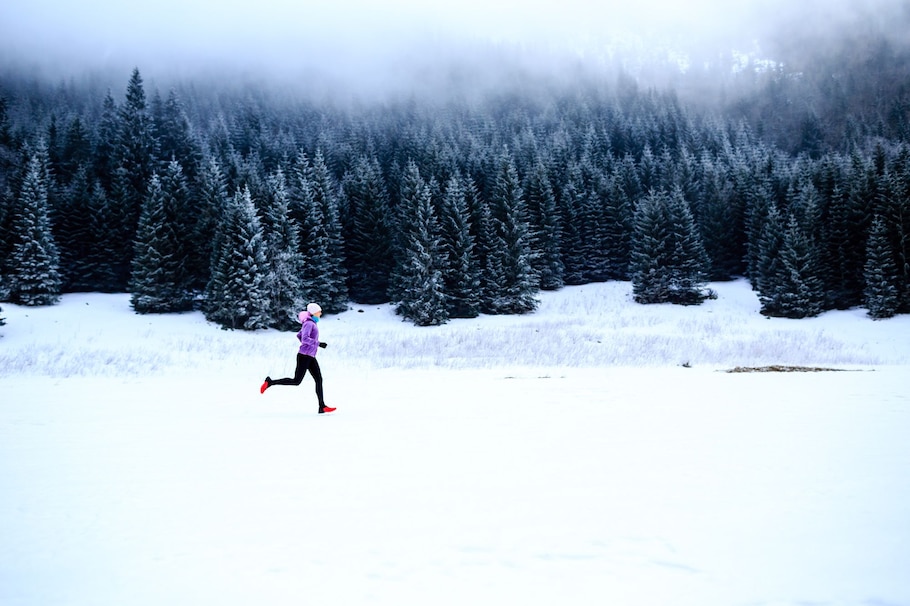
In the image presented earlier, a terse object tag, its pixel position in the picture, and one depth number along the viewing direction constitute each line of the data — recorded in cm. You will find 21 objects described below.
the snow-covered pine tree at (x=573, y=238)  5762
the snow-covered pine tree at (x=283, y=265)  4066
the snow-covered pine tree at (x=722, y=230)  5888
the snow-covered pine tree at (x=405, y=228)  4618
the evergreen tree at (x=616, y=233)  5912
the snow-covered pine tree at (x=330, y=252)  4597
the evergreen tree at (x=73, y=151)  6225
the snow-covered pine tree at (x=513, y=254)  4675
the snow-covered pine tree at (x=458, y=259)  4591
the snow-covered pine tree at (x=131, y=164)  4944
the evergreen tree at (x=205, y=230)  4603
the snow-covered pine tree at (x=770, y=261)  4297
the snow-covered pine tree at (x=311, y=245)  4534
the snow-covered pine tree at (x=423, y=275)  4316
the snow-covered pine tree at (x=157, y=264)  4225
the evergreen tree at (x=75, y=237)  4778
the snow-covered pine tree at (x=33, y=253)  4128
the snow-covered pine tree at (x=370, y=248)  5075
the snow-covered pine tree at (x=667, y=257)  4866
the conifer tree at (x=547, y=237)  5419
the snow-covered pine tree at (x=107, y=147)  5959
